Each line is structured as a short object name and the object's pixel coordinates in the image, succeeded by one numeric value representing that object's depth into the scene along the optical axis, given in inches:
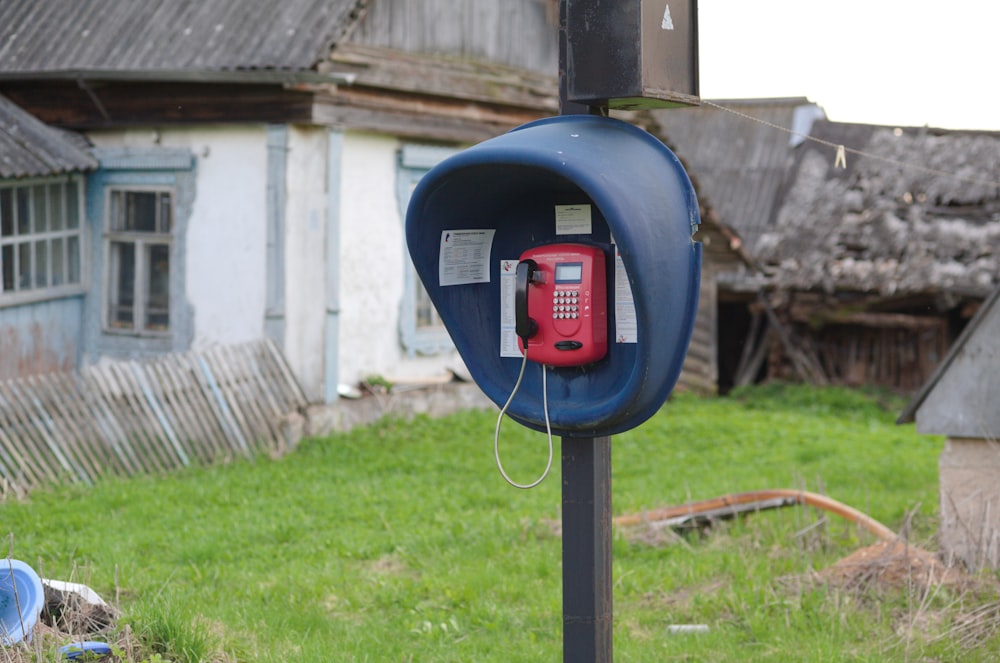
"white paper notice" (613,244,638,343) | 167.5
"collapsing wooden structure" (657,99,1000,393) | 686.5
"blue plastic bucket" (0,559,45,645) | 189.9
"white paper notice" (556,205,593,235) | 173.2
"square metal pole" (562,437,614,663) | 166.4
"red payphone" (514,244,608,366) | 167.2
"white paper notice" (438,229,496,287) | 184.9
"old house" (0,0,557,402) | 458.9
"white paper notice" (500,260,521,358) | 178.1
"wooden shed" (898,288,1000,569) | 277.3
